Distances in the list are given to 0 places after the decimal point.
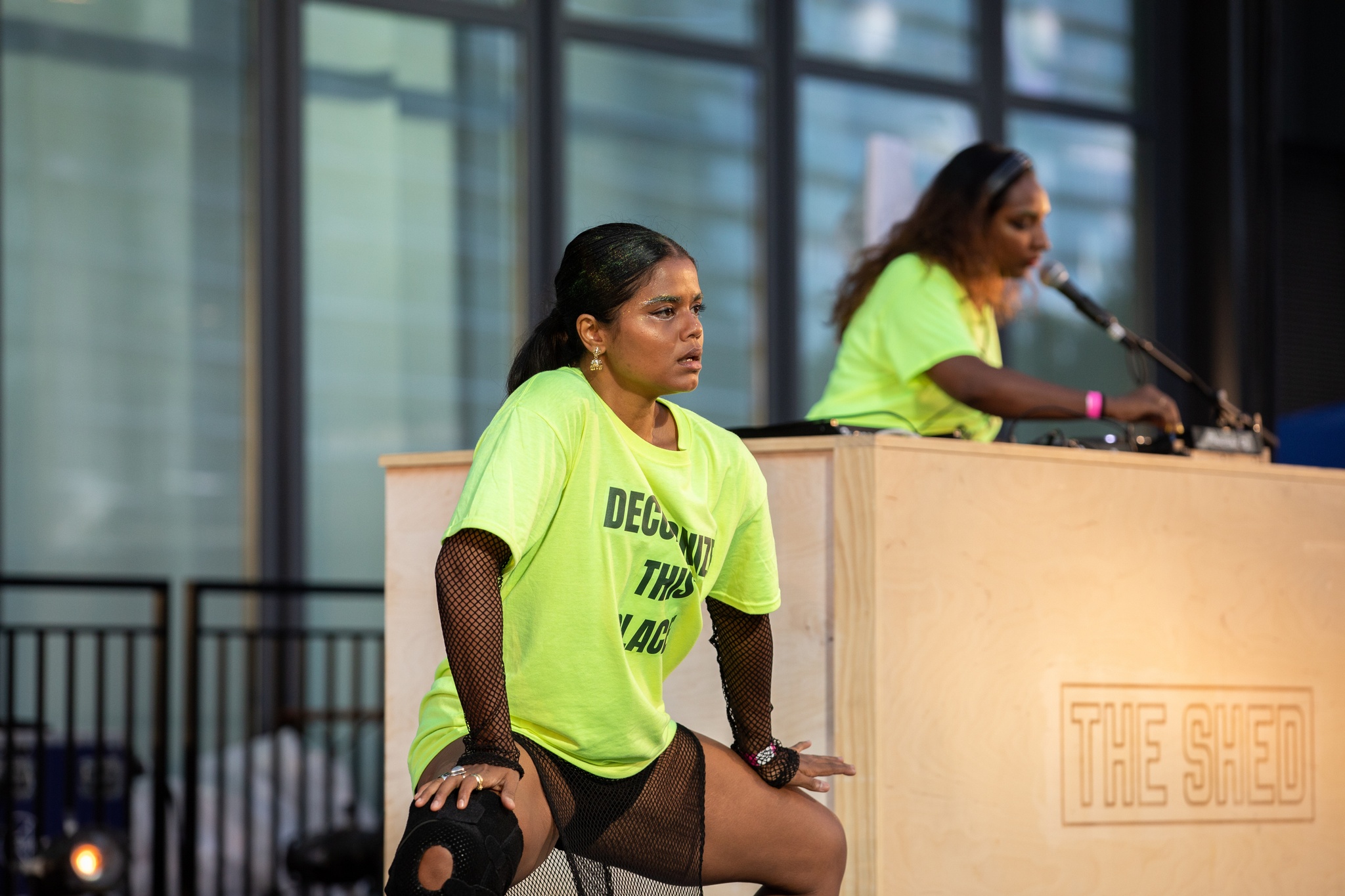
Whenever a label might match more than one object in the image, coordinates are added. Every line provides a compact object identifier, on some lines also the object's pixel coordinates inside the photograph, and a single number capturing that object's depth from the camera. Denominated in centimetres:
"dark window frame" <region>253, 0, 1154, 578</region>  1409
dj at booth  727
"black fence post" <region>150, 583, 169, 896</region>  1007
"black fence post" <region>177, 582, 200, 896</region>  1019
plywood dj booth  601
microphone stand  764
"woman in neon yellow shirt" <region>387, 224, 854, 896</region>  440
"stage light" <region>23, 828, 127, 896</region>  923
